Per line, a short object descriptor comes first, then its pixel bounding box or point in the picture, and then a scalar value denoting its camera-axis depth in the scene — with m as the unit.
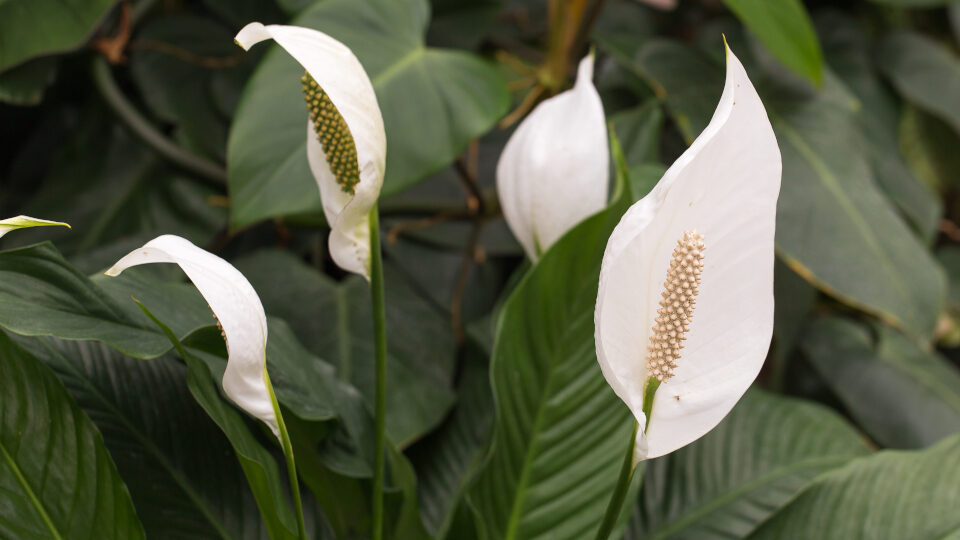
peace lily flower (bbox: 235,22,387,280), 1.01
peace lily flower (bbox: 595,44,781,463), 0.98
